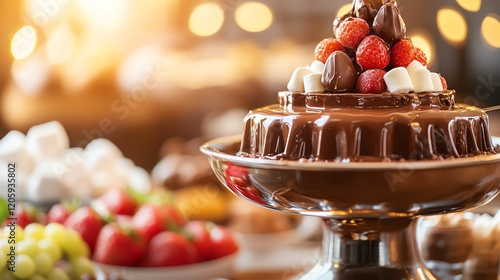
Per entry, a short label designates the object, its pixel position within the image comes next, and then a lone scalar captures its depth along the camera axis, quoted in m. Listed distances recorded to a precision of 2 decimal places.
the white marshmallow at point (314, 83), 0.89
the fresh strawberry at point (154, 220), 1.13
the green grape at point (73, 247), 1.03
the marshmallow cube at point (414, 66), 0.88
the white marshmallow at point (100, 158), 1.39
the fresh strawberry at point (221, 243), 1.14
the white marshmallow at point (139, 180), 1.46
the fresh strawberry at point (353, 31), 0.89
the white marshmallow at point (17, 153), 1.34
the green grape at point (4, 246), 0.95
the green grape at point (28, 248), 0.97
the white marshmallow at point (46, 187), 1.29
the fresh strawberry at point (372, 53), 0.88
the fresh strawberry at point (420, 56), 0.90
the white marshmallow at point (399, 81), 0.86
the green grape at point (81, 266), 1.01
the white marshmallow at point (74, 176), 1.31
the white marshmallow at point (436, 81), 0.90
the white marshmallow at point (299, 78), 0.91
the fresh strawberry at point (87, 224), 1.13
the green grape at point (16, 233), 0.98
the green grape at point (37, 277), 0.96
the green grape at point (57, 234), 1.02
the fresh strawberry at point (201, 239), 1.15
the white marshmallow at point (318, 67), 0.90
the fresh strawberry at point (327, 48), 0.91
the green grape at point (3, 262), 0.94
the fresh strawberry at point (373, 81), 0.87
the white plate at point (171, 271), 1.10
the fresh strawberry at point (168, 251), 1.11
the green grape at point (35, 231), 1.02
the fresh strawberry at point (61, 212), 1.17
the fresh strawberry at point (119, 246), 1.10
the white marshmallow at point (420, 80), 0.88
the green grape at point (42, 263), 0.97
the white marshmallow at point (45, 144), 1.38
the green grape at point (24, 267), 0.95
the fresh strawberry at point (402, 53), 0.89
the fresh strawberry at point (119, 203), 1.21
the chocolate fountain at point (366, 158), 0.81
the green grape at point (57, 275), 0.97
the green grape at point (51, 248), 0.98
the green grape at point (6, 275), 0.94
